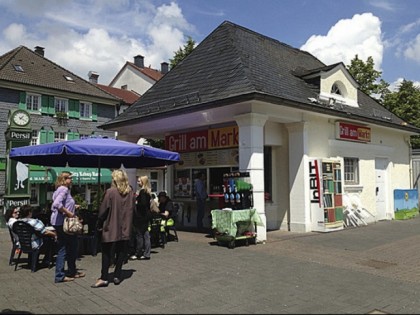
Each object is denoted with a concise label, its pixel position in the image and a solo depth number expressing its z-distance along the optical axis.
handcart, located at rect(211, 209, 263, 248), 9.23
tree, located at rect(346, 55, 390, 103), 26.47
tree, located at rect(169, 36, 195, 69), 22.58
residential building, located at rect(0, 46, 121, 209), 25.97
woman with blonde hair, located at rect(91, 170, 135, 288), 5.86
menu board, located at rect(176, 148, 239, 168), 12.42
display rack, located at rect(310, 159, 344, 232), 11.80
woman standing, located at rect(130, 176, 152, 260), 7.98
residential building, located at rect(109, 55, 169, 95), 39.97
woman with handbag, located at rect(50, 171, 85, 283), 6.26
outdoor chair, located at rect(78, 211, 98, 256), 8.56
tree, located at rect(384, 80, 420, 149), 27.55
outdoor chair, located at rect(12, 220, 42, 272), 6.91
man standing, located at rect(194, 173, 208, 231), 12.43
